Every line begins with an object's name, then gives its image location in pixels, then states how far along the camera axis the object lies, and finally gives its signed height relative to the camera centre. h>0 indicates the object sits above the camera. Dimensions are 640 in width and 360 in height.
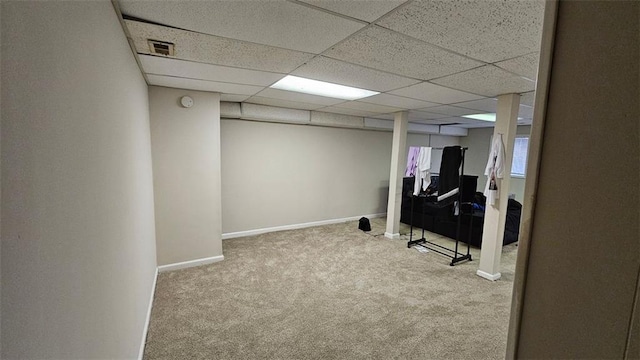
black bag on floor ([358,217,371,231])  5.12 -1.38
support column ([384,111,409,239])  4.55 -0.35
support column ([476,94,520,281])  3.04 -0.61
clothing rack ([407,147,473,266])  3.76 -1.43
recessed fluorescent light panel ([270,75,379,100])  2.81 +0.70
